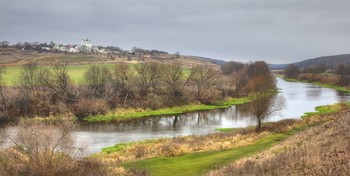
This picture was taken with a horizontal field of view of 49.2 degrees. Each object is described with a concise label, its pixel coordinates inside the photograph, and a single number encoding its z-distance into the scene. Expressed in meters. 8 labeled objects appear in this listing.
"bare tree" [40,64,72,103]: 69.24
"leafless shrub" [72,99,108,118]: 63.94
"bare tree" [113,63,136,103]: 77.44
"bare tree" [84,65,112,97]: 76.14
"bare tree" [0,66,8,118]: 59.46
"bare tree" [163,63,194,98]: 83.72
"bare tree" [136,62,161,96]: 82.78
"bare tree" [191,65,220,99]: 91.94
